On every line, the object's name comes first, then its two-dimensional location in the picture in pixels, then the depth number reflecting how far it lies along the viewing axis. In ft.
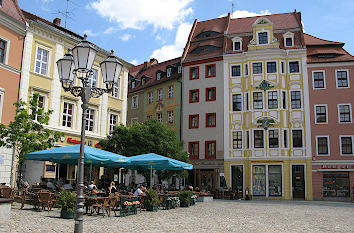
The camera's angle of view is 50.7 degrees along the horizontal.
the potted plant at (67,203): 41.75
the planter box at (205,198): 85.74
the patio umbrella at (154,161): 61.21
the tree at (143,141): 89.86
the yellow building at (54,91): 78.69
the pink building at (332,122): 108.58
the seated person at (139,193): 56.75
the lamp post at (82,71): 27.27
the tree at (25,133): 57.62
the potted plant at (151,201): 56.24
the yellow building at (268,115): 112.47
